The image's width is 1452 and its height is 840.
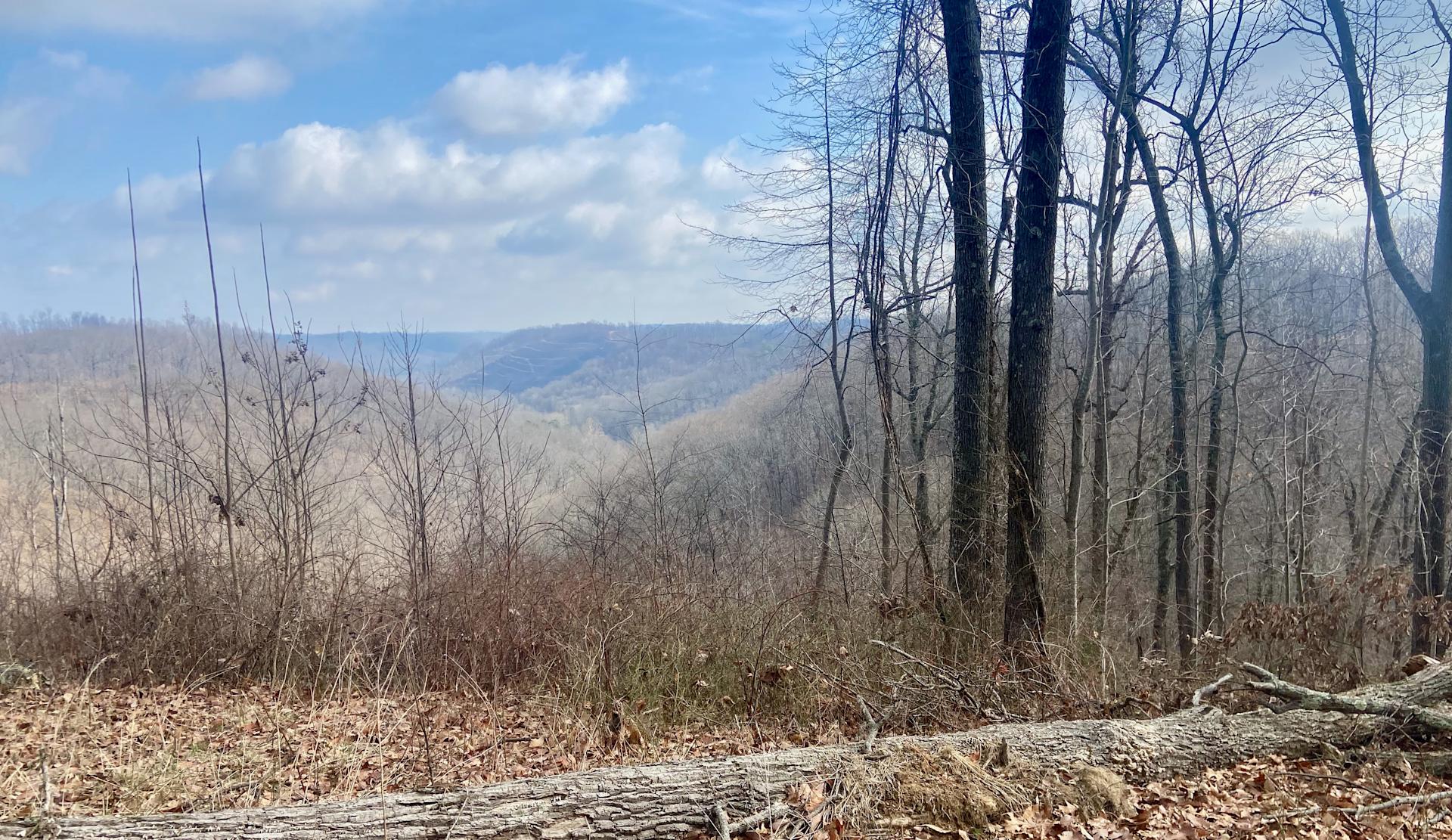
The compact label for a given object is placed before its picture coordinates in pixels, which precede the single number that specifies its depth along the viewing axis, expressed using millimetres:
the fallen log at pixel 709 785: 3197
